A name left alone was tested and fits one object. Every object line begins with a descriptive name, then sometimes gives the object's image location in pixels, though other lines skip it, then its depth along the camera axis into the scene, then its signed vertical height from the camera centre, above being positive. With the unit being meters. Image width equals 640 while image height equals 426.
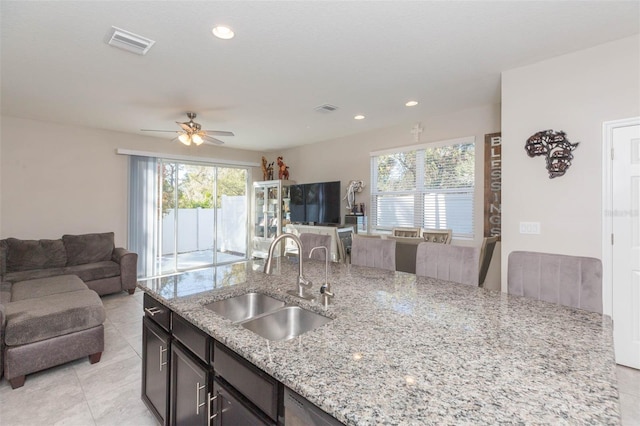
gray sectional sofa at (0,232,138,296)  3.99 -0.71
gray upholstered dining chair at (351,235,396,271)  2.56 -0.35
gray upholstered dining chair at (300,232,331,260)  2.89 -0.30
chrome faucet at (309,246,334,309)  1.49 -0.42
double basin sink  1.46 -0.54
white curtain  5.38 +0.02
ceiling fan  3.87 +1.03
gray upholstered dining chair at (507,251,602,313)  1.59 -0.37
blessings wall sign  3.87 +0.37
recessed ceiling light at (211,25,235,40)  2.23 +1.37
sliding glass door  5.59 -0.10
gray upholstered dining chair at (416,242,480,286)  2.08 -0.36
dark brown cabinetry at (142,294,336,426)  1.05 -0.71
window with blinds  4.25 +0.40
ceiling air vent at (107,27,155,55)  2.28 +1.36
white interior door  2.50 -0.23
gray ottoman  2.29 -0.97
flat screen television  5.61 +0.20
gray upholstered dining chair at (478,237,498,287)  3.18 -0.44
